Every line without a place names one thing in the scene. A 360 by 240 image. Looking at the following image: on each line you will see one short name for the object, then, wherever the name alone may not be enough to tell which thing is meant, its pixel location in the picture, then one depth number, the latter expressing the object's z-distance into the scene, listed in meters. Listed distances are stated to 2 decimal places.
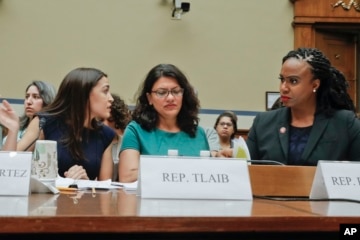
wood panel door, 7.58
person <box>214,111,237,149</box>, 6.34
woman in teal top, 3.57
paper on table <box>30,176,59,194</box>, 2.84
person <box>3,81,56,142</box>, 4.64
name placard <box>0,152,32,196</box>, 2.70
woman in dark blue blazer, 3.46
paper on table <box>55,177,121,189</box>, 3.07
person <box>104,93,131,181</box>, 4.74
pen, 2.94
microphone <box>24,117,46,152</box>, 3.65
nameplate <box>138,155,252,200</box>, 2.70
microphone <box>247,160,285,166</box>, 3.21
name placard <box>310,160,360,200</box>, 2.81
